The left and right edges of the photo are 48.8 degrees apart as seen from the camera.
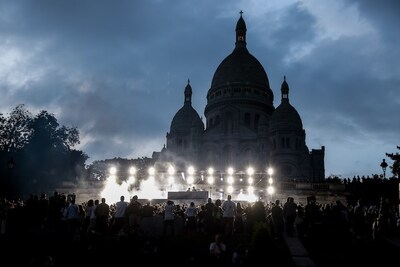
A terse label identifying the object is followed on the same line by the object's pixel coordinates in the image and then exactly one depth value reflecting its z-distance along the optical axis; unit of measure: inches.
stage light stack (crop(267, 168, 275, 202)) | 1453.9
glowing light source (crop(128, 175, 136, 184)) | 1595.5
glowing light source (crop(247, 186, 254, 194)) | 1623.8
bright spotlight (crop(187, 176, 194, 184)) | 1699.6
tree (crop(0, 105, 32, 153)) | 2212.1
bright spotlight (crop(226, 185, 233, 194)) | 1682.8
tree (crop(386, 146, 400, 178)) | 954.3
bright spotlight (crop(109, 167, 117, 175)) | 1533.0
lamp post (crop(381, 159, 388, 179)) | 1057.1
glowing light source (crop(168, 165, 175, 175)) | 1595.7
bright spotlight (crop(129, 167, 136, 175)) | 1504.7
